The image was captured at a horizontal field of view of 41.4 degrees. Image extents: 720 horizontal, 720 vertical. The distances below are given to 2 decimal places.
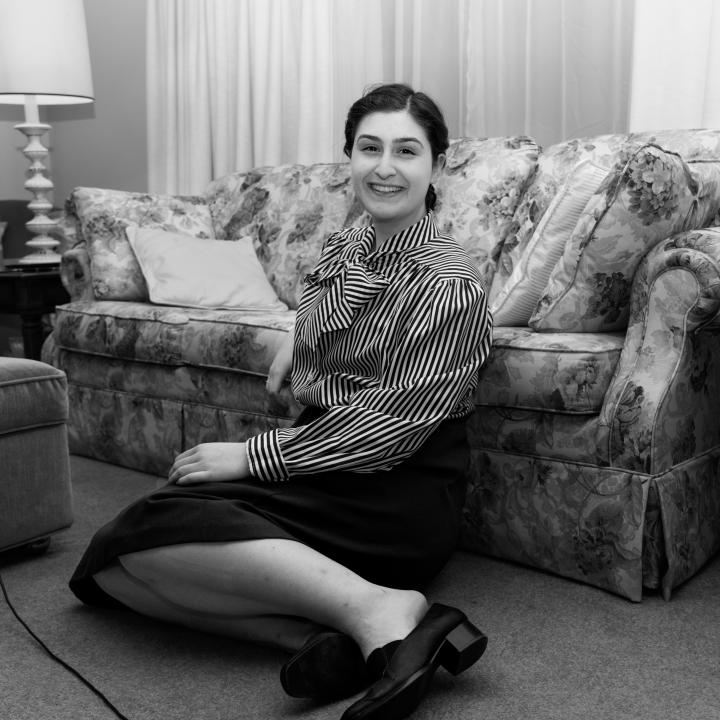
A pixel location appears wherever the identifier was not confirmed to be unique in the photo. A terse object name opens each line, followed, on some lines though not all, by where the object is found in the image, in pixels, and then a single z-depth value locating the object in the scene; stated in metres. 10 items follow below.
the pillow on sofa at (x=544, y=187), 2.34
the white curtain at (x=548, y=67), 2.72
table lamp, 3.40
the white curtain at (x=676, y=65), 2.46
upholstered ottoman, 1.88
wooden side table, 3.12
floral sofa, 1.68
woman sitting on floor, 1.36
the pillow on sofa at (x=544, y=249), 2.00
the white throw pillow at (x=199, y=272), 2.75
